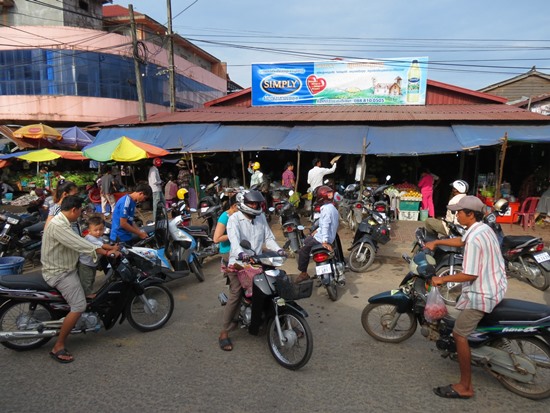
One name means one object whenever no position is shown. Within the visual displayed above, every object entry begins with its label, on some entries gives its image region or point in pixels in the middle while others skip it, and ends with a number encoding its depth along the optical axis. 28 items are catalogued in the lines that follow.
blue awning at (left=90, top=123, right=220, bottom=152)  12.50
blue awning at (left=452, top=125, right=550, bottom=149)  9.72
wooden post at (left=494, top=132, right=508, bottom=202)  8.47
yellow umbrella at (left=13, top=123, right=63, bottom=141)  15.54
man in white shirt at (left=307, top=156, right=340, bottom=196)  10.24
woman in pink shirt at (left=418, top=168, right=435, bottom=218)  10.31
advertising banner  13.38
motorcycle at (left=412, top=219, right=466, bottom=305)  4.99
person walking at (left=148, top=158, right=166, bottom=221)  10.05
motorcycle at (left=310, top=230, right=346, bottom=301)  4.75
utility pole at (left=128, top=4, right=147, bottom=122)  14.40
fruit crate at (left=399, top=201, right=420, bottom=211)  10.52
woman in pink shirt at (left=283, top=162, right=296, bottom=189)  10.71
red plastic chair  9.50
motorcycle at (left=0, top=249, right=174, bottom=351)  3.51
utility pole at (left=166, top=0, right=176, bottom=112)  14.89
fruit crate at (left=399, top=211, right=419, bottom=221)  10.57
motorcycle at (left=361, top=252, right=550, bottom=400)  2.84
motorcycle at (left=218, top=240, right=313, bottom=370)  3.31
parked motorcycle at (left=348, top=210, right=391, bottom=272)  6.32
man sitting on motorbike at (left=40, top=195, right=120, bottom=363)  3.41
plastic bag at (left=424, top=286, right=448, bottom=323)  3.09
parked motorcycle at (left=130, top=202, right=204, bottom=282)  5.63
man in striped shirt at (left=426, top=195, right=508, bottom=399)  2.83
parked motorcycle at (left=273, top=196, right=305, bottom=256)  6.91
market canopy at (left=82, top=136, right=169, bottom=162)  9.86
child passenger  3.78
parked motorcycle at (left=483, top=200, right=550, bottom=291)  5.38
